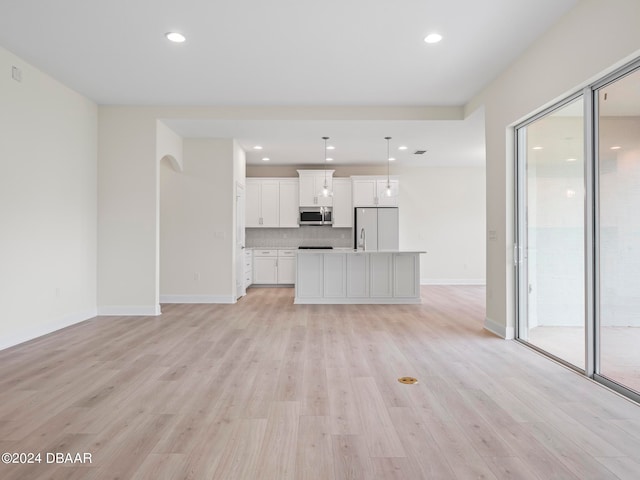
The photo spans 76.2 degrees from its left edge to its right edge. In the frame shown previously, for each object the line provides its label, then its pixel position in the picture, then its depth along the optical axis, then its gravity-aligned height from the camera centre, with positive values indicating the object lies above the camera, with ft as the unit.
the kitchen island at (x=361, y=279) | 22.53 -2.16
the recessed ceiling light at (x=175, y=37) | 12.26 +6.18
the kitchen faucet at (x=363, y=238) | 30.22 +0.18
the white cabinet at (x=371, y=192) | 30.73 +3.65
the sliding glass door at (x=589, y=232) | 9.41 +0.26
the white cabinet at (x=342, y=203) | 31.12 +2.85
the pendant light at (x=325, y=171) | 23.22 +5.21
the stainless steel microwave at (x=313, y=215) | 31.24 +1.92
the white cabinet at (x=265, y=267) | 30.27 -2.01
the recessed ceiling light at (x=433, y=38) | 12.23 +6.16
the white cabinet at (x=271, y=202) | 31.01 +2.90
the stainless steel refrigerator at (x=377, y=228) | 30.45 +0.93
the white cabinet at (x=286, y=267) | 30.19 -2.00
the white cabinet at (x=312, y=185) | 30.76 +4.18
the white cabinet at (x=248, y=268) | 27.44 -1.96
